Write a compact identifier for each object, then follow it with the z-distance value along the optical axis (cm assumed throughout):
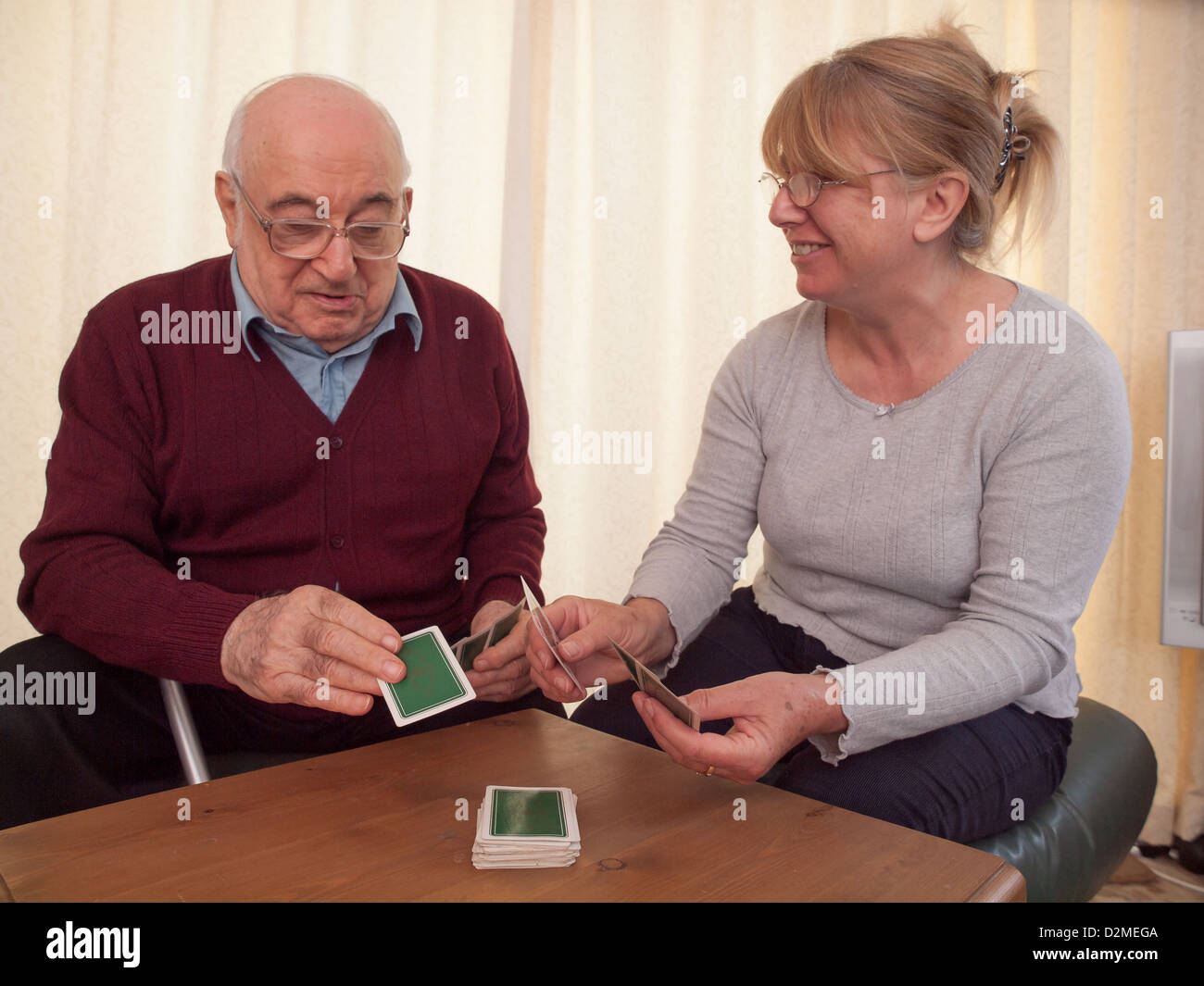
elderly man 150
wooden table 102
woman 137
